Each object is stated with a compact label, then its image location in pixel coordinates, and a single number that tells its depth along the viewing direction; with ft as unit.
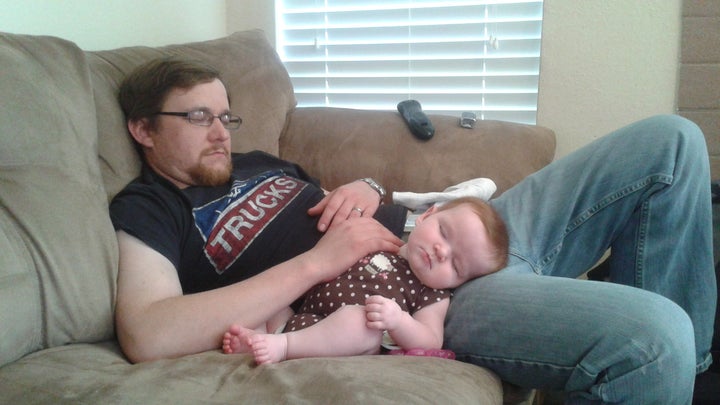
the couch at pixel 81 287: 3.12
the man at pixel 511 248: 3.67
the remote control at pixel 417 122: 6.81
